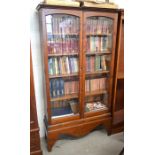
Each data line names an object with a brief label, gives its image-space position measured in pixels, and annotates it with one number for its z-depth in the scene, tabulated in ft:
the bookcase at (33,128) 5.40
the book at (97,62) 6.98
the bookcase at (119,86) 6.54
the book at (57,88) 6.42
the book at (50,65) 6.10
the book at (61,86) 6.53
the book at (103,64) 7.06
